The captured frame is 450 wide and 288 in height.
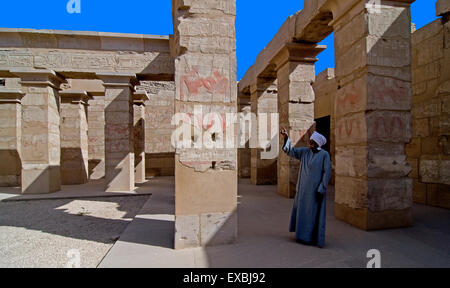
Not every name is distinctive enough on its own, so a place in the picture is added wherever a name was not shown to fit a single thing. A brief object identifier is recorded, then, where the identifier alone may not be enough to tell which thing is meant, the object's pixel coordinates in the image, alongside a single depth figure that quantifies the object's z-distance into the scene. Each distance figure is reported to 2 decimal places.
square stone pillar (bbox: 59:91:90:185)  9.06
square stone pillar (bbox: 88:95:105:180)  11.08
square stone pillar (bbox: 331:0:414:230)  3.49
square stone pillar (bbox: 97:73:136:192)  7.43
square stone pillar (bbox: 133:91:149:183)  9.62
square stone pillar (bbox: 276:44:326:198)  5.83
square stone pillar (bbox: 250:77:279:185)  7.98
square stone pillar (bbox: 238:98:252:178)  10.02
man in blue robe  2.87
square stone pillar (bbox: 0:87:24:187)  8.95
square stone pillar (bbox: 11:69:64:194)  6.92
